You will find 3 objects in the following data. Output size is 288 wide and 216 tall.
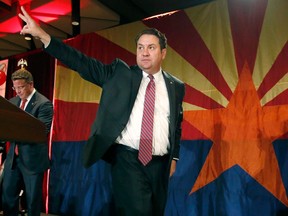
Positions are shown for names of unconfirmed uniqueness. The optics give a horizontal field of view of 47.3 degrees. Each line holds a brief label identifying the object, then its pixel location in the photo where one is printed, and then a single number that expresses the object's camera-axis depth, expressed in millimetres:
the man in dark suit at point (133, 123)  1558
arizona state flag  2828
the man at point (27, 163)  2723
